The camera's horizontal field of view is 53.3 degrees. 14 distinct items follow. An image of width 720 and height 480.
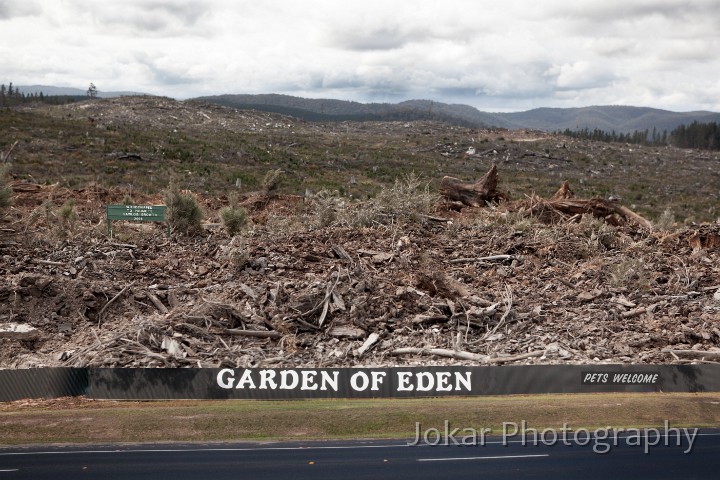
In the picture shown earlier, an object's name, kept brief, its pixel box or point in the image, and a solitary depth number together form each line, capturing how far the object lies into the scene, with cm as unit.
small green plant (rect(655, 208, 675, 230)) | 3375
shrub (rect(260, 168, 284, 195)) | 3856
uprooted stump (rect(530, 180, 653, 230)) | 3319
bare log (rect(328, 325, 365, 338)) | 2225
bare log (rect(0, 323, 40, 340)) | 2168
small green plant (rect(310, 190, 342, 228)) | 3114
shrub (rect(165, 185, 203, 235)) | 2983
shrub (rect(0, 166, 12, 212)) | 2944
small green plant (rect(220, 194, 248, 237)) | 3022
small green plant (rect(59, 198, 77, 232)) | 2997
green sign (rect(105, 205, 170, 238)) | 2836
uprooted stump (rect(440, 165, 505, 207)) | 3612
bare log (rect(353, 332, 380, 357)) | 2135
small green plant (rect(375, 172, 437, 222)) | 3153
